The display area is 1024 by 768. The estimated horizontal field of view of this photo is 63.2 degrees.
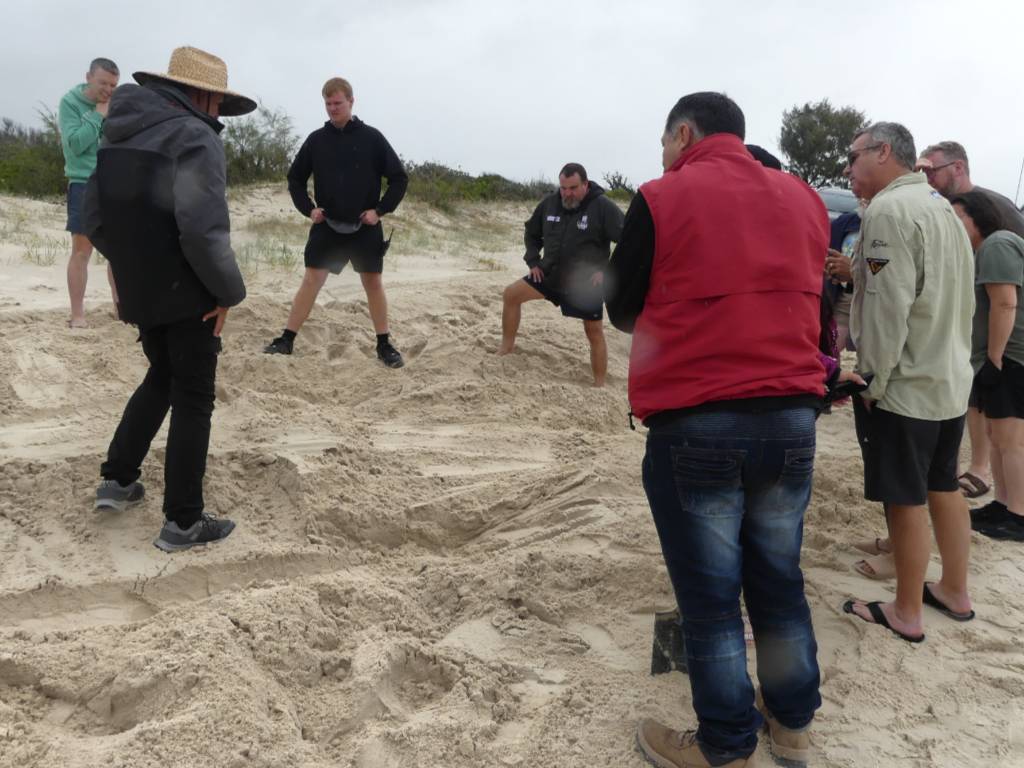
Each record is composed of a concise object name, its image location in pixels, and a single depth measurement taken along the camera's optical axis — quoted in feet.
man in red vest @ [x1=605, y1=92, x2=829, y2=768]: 7.22
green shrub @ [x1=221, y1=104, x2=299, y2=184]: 55.21
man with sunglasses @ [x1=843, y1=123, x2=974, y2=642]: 9.50
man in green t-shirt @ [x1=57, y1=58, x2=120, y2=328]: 18.60
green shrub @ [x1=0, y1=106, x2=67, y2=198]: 46.93
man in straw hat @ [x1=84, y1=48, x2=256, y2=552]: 10.63
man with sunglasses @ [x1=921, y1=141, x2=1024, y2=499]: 13.41
